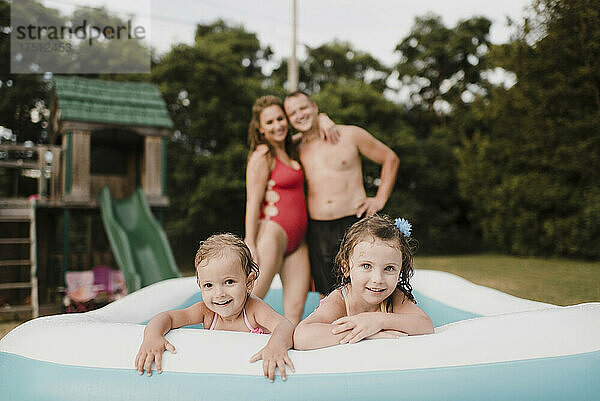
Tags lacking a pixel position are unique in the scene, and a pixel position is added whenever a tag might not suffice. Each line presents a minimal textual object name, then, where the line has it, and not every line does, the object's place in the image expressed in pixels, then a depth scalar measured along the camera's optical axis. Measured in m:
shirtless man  2.89
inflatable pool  1.47
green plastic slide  5.26
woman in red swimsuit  2.74
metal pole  8.74
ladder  5.22
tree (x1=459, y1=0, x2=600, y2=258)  6.21
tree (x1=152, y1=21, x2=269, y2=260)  11.55
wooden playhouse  6.04
